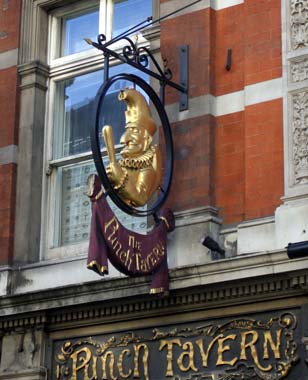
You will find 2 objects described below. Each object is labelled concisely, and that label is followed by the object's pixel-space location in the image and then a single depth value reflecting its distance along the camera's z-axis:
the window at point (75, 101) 14.73
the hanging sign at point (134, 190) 12.21
